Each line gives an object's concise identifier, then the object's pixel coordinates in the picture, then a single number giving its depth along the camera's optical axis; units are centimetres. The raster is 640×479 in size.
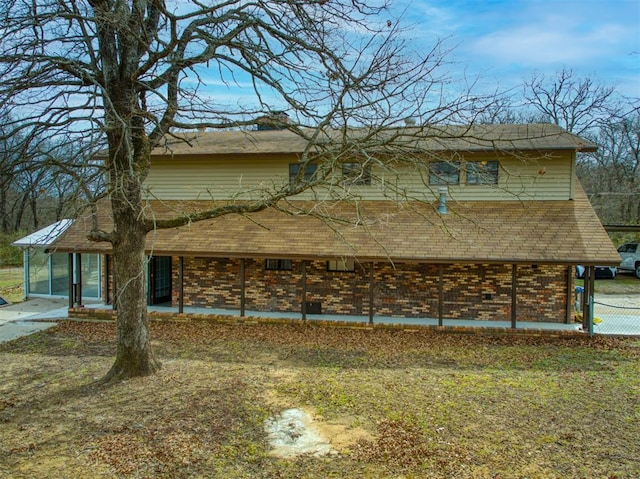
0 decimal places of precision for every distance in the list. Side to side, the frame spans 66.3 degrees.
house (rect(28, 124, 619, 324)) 1263
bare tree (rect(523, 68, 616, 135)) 3062
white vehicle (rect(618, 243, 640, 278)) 2403
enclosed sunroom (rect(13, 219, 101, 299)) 1706
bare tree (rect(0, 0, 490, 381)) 703
